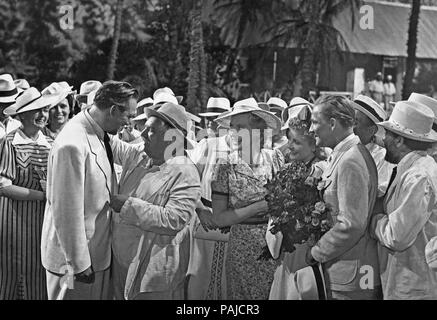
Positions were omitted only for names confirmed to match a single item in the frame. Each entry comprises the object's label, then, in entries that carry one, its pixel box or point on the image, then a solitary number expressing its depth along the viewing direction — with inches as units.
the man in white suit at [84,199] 195.3
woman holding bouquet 206.2
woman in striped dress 249.3
